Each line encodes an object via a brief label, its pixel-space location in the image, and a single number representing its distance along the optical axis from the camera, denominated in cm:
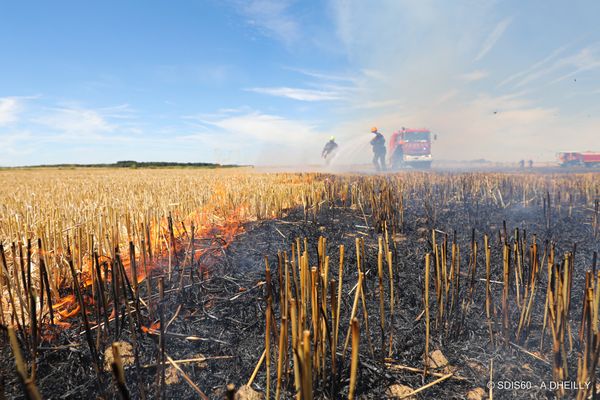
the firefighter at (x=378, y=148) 2333
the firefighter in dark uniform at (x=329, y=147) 2533
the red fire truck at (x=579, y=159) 2777
